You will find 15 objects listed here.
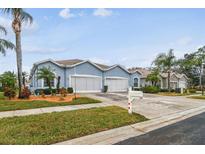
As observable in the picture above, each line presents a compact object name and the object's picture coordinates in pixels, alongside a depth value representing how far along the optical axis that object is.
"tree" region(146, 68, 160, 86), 23.83
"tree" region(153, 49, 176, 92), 24.00
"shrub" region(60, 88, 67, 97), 12.75
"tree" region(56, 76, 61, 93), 15.12
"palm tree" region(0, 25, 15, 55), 12.24
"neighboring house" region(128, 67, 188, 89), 27.25
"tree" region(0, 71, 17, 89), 17.77
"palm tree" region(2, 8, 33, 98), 11.03
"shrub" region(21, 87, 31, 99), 10.94
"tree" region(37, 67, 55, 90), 13.78
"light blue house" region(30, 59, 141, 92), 16.78
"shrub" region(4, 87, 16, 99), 10.81
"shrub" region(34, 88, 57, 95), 14.80
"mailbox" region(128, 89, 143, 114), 7.53
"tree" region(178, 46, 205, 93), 27.51
